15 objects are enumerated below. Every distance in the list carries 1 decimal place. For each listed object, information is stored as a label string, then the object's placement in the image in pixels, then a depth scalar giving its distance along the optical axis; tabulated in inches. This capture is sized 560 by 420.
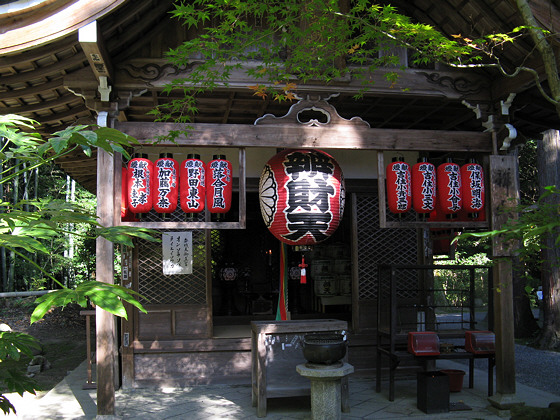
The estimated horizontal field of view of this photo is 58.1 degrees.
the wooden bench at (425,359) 279.3
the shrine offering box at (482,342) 287.7
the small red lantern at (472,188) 275.0
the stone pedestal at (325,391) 240.5
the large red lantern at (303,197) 256.4
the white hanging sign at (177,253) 335.9
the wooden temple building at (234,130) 245.8
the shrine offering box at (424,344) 278.5
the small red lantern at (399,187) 268.7
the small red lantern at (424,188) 269.7
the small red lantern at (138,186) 250.8
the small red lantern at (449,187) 271.6
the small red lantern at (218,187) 255.1
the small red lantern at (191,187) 252.7
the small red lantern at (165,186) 251.0
